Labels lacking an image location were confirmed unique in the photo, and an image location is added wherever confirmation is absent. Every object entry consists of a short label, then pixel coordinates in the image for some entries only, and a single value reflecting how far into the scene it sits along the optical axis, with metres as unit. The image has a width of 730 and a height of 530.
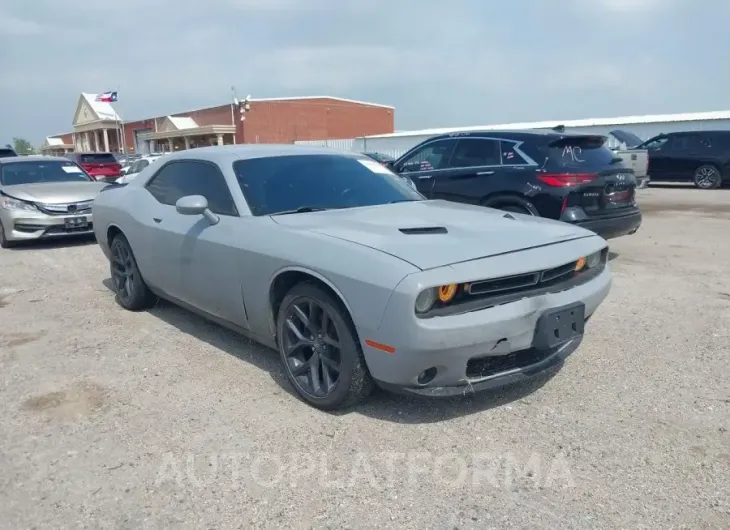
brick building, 48.31
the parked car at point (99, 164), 23.33
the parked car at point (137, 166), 21.67
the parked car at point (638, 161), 11.95
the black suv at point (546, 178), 6.37
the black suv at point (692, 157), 17.02
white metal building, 25.62
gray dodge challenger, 2.96
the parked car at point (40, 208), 8.89
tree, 91.88
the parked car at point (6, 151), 19.12
